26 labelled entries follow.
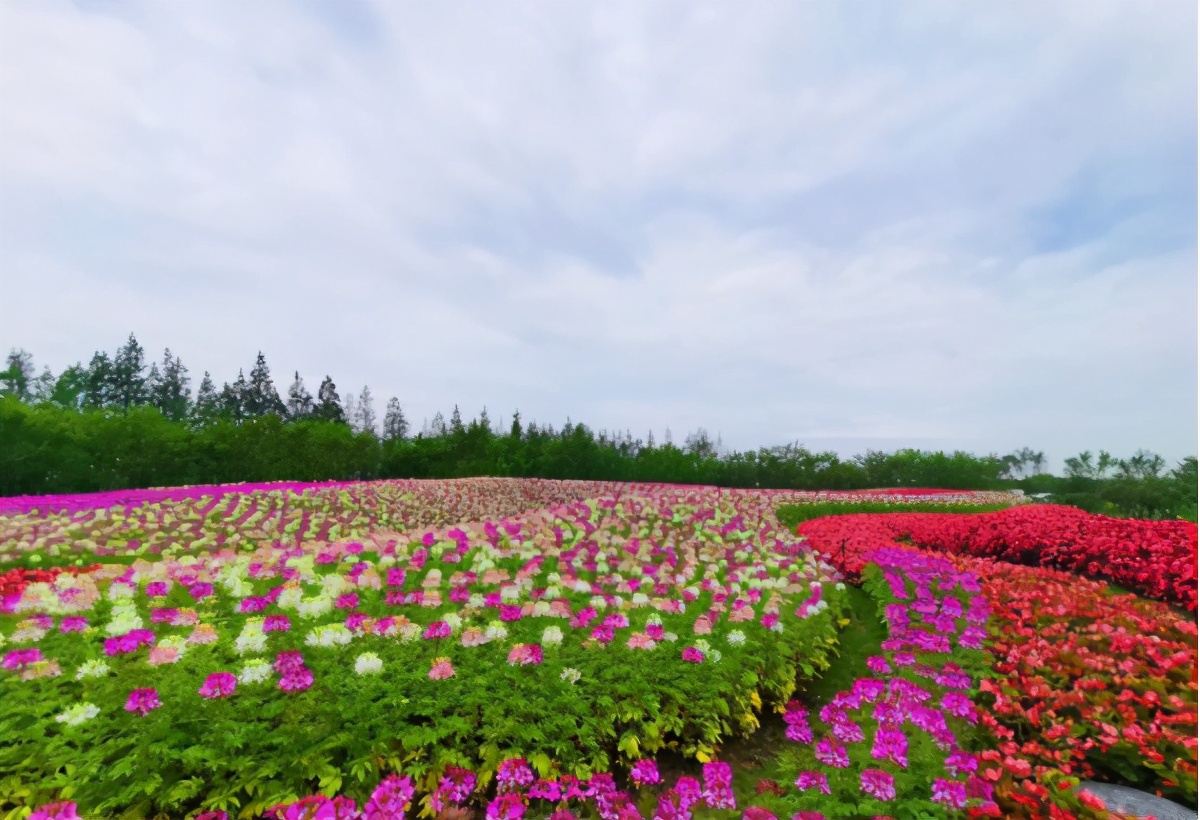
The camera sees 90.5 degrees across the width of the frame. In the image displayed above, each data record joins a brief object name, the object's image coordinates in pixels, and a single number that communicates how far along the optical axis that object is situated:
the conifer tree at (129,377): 41.72
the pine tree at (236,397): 43.62
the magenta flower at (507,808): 2.58
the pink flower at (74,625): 3.82
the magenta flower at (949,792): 2.73
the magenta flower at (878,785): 2.74
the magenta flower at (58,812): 2.33
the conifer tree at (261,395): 44.44
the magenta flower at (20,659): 3.35
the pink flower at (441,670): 3.31
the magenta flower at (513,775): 2.83
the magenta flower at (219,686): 3.04
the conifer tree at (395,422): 51.58
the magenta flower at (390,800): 2.47
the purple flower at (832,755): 3.04
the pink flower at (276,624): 3.73
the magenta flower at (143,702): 2.95
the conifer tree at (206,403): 36.97
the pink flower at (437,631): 3.74
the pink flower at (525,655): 3.56
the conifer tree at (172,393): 42.84
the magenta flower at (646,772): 2.93
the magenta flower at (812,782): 2.81
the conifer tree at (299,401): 46.44
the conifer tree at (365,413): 51.56
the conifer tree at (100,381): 39.44
